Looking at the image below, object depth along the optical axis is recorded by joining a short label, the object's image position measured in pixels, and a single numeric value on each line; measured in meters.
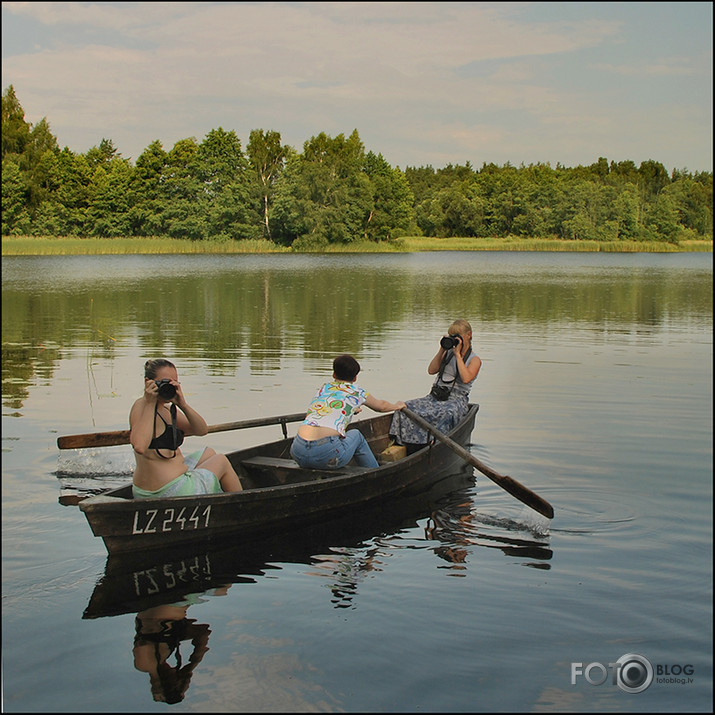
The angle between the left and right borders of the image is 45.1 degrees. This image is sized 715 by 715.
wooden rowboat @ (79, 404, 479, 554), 5.92
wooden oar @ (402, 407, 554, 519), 6.77
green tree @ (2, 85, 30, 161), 62.09
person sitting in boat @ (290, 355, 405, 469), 7.26
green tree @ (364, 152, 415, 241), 77.00
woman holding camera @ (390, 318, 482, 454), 8.92
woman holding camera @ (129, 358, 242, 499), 5.80
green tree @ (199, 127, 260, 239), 69.00
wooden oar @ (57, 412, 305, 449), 7.72
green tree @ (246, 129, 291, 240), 75.12
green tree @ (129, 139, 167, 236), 69.44
